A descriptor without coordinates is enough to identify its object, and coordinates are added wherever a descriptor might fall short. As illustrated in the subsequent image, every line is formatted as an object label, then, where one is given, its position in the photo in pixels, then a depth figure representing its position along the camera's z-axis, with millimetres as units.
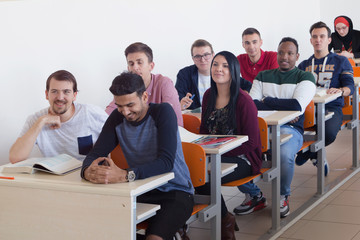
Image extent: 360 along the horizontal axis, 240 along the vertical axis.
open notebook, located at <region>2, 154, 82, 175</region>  2285
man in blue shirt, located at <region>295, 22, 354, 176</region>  4301
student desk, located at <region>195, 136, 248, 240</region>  2502
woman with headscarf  7176
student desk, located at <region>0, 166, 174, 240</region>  1979
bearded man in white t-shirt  2740
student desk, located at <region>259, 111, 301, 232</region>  3170
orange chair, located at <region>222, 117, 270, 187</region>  3037
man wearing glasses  4086
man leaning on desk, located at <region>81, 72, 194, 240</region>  2248
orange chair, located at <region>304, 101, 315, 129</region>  3838
